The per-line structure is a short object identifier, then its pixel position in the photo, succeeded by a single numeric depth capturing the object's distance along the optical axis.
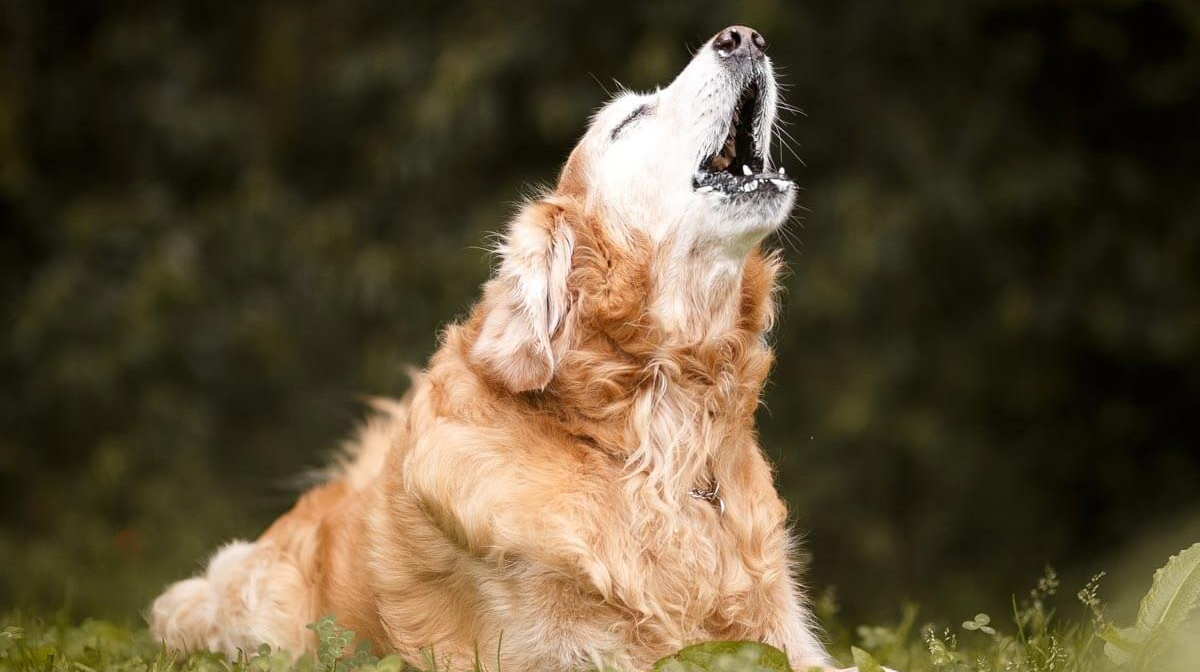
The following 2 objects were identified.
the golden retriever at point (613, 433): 6.36
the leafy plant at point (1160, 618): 5.83
